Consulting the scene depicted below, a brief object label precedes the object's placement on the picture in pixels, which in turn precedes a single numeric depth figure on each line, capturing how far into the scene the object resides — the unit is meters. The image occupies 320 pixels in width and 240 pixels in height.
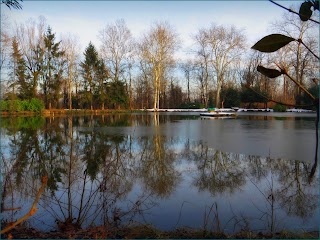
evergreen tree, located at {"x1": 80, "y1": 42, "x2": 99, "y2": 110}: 34.53
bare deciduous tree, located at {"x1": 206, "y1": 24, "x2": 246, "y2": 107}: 29.92
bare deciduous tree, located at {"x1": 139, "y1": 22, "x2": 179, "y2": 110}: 32.31
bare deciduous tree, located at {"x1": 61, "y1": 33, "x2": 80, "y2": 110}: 34.53
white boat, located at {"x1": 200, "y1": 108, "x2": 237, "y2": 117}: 23.81
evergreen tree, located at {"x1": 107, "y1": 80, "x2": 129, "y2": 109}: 34.88
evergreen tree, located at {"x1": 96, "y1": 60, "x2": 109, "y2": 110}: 34.66
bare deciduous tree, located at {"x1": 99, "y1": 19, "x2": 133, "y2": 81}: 33.75
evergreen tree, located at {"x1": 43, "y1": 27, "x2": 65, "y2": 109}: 32.84
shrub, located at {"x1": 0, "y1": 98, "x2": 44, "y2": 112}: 27.27
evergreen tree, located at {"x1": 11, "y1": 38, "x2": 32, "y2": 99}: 29.05
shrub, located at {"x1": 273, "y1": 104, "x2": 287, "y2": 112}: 32.16
